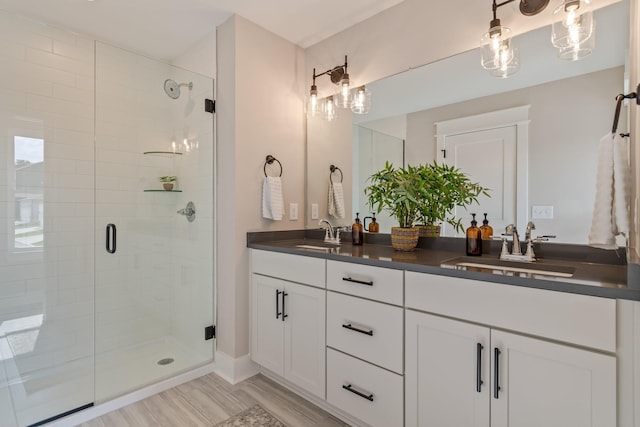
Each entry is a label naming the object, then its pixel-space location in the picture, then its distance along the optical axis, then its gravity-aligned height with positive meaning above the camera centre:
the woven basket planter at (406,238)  1.81 -0.15
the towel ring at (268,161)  2.30 +0.38
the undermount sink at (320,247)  1.94 -0.22
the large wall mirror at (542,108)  1.37 +0.54
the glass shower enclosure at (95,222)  1.83 -0.07
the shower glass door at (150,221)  2.05 -0.07
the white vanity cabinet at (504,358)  0.95 -0.50
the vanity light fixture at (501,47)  1.52 +0.85
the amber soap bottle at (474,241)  1.67 -0.15
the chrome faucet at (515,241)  1.52 -0.14
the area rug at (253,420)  1.66 -1.11
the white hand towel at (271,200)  2.25 +0.09
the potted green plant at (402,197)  1.81 +0.09
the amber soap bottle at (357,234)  2.18 -0.15
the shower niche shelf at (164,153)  2.36 +0.45
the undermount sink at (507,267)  1.17 -0.23
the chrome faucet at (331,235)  2.32 -0.17
